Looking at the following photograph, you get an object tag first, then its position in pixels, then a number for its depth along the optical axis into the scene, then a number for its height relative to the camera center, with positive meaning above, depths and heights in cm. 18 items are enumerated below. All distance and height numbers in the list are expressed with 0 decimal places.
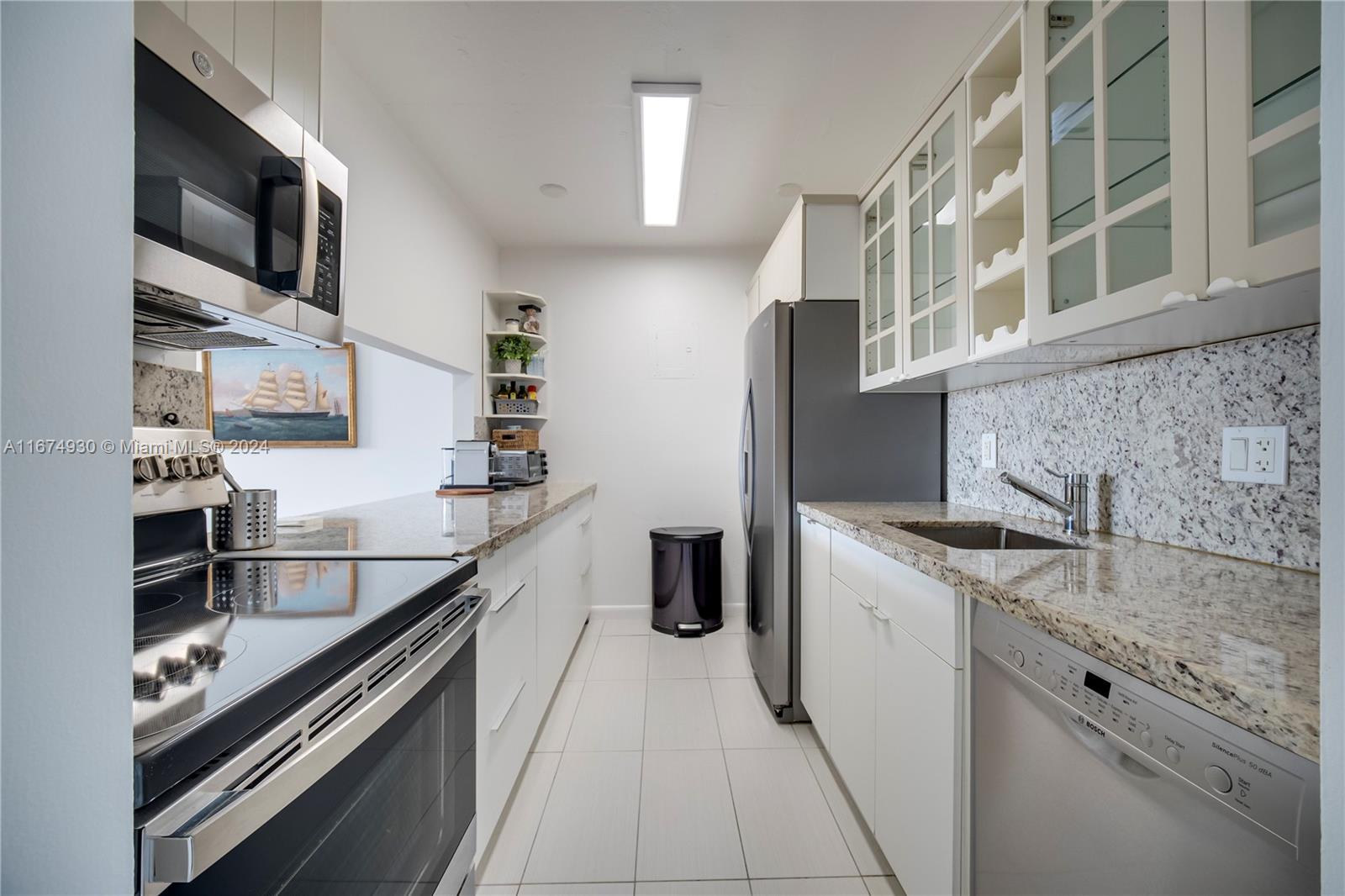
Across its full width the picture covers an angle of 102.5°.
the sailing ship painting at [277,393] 327 +33
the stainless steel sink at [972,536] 166 -28
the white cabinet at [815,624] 188 -66
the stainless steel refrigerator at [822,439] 222 +3
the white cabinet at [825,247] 226 +84
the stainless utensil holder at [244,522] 130 -18
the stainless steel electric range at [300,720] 49 -32
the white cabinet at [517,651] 138 -66
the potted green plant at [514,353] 348 +61
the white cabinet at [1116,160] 85 +52
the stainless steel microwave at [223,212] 88 +46
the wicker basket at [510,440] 345 +5
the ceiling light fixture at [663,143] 209 +137
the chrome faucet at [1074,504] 143 -15
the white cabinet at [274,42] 104 +90
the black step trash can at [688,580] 329 -82
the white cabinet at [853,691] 148 -72
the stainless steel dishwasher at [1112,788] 52 -42
